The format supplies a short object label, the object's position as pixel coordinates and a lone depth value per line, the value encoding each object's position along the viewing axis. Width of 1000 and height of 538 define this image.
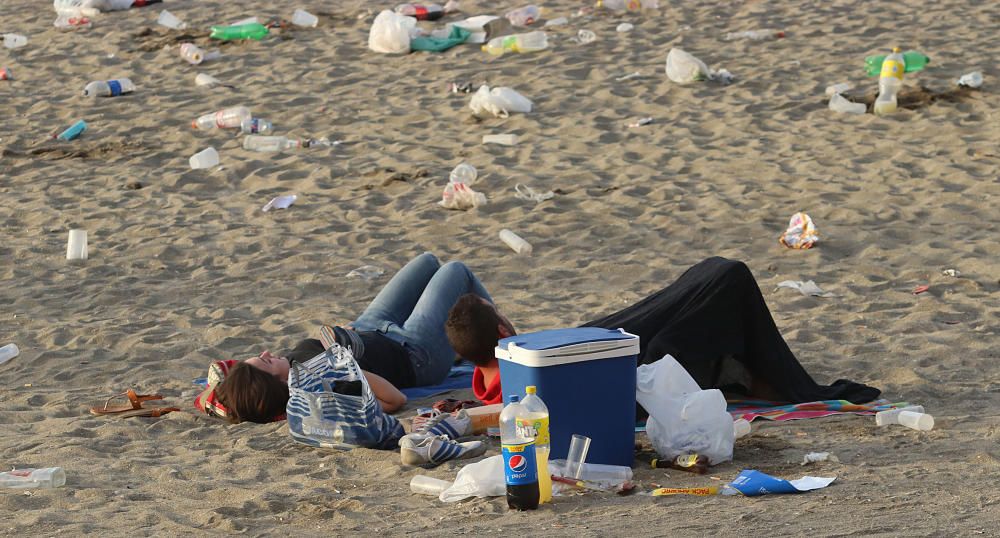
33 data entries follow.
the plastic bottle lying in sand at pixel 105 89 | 20.78
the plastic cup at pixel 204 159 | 17.53
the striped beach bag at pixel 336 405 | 8.25
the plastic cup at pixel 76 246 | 14.30
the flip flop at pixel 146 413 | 9.40
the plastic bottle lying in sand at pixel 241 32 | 23.81
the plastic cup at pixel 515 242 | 14.00
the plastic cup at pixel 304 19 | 24.67
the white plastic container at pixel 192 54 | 22.42
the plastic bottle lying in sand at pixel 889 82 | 18.05
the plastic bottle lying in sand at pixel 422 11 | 24.44
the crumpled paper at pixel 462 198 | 15.44
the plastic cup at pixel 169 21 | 24.66
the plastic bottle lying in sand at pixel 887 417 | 8.45
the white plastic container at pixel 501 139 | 17.84
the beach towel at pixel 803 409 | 8.77
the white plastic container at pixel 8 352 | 11.18
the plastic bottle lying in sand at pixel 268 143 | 18.14
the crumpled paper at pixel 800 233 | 13.67
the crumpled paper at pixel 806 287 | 12.25
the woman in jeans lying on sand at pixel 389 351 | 9.11
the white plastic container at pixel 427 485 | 7.30
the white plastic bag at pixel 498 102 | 18.95
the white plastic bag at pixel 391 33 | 22.47
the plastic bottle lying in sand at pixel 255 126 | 18.81
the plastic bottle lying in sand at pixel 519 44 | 22.19
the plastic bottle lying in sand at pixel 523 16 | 23.62
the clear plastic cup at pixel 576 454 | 7.38
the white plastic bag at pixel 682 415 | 7.60
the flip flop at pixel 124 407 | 9.44
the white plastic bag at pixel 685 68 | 19.92
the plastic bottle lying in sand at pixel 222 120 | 19.05
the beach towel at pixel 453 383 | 10.16
